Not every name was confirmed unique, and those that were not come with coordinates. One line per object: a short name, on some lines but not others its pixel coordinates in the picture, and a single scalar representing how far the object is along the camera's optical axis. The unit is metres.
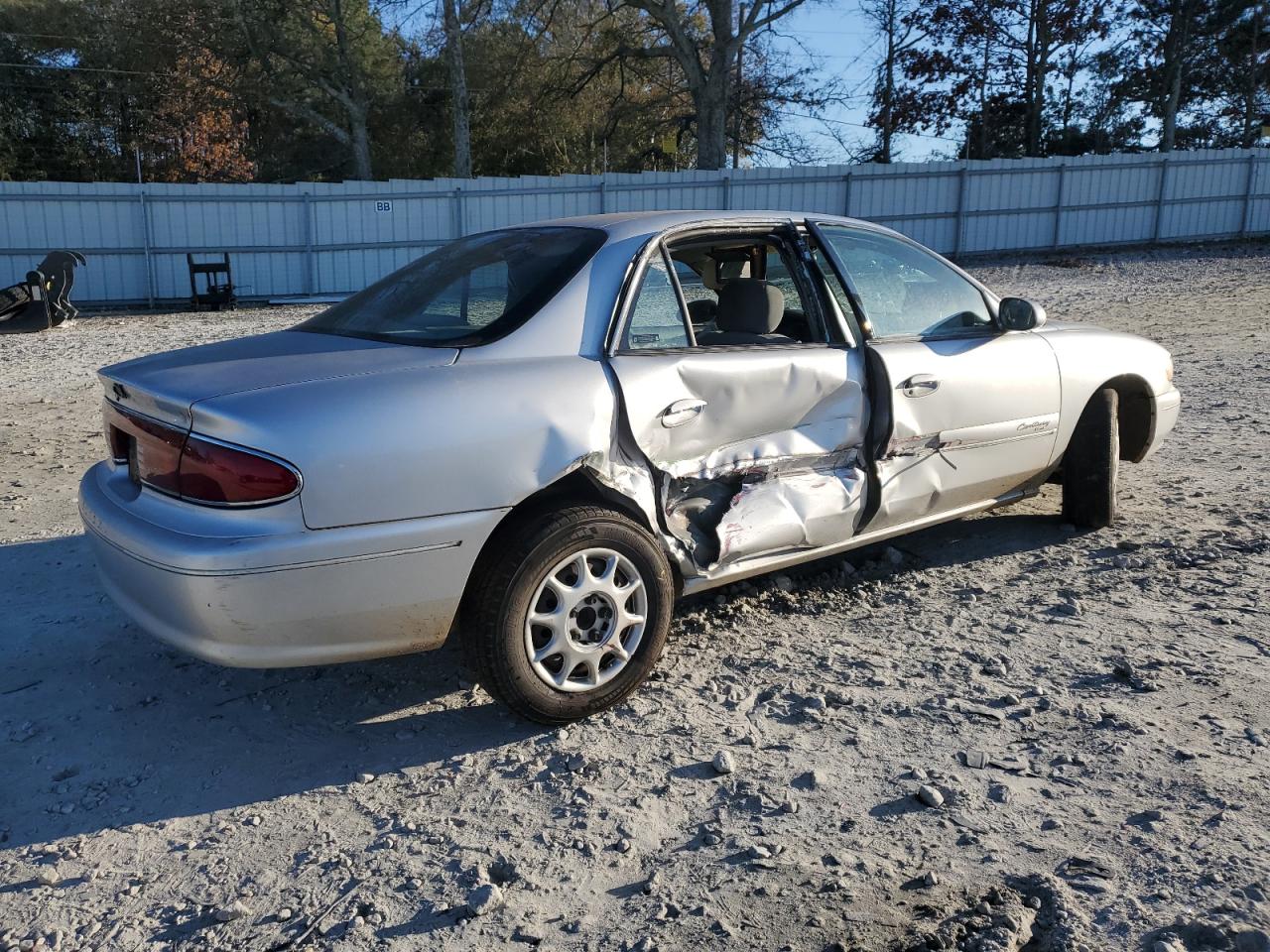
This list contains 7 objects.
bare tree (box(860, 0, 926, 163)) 32.66
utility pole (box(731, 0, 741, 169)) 31.52
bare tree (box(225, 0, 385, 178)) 32.66
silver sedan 3.02
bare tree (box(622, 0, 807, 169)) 26.53
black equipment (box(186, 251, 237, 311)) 17.80
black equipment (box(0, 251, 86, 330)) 14.70
